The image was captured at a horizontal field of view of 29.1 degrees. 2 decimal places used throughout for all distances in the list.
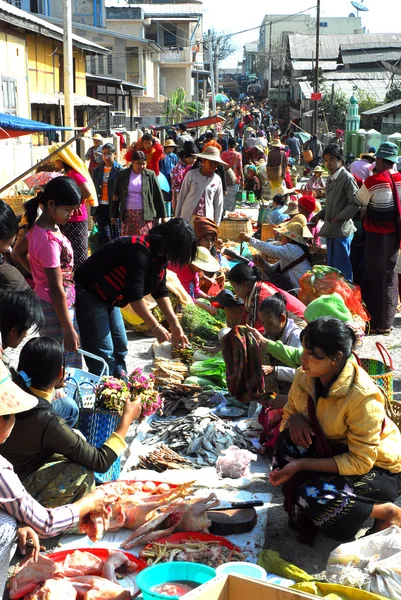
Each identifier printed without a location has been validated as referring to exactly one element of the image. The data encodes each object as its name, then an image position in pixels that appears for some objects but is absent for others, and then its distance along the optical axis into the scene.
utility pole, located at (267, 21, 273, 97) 69.14
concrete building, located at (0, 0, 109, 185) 16.88
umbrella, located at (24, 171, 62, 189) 8.59
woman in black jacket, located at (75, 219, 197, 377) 4.71
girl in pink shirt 4.95
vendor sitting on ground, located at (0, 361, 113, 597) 2.68
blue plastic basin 3.28
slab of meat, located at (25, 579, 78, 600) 3.19
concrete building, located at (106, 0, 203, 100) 61.53
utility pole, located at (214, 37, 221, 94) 42.69
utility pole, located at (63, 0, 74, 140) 13.37
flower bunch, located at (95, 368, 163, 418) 4.44
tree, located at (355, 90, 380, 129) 34.66
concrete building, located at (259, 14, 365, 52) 94.88
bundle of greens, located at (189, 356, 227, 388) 6.07
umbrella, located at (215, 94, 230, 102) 51.10
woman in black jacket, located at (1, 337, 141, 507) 3.56
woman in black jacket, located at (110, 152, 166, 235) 8.94
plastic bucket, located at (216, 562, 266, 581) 3.03
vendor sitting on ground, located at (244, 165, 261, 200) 17.59
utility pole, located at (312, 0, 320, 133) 30.96
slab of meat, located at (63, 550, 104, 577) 3.45
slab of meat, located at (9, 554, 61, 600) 3.22
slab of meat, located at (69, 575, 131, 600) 3.26
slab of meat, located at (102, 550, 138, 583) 3.49
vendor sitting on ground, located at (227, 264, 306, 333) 5.80
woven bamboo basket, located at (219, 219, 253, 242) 12.26
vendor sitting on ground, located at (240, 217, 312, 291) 7.65
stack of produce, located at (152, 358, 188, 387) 6.01
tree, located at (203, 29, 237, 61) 85.94
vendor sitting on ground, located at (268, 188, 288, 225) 11.38
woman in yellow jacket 3.69
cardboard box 2.49
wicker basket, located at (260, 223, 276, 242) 11.23
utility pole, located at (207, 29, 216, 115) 34.97
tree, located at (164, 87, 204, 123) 46.54
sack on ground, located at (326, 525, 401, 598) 3.25
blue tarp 7.43
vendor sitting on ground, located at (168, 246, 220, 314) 7.54
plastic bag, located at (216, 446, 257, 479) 4.60
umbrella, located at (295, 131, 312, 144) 30.70
